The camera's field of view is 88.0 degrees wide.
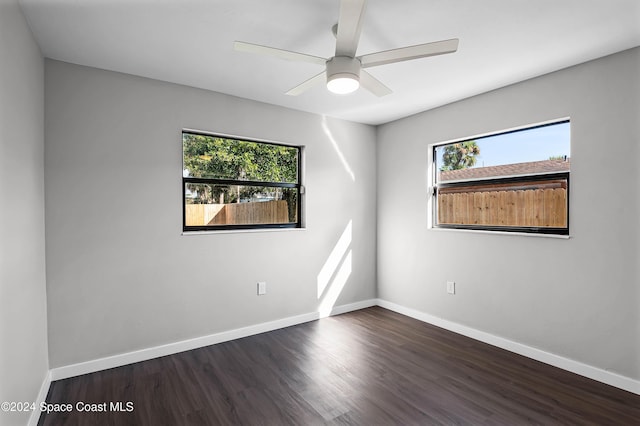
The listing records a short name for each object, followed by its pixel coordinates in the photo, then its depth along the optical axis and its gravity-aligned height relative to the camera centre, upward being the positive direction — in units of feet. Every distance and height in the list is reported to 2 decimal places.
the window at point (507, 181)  9.20 +0.84
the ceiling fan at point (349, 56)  5.62 +2.81
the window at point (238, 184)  10.34 +0.85
